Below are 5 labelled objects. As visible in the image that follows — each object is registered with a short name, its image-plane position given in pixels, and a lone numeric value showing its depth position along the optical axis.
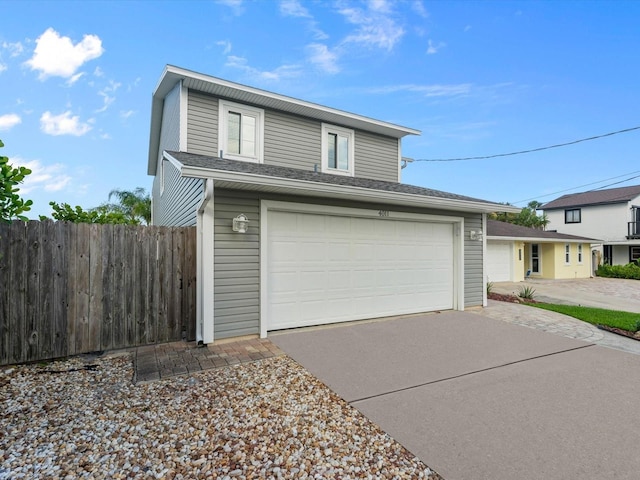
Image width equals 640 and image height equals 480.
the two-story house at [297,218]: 5.01
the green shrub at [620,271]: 17.88
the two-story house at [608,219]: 20.86
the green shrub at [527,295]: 10.01
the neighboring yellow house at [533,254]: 15.45
